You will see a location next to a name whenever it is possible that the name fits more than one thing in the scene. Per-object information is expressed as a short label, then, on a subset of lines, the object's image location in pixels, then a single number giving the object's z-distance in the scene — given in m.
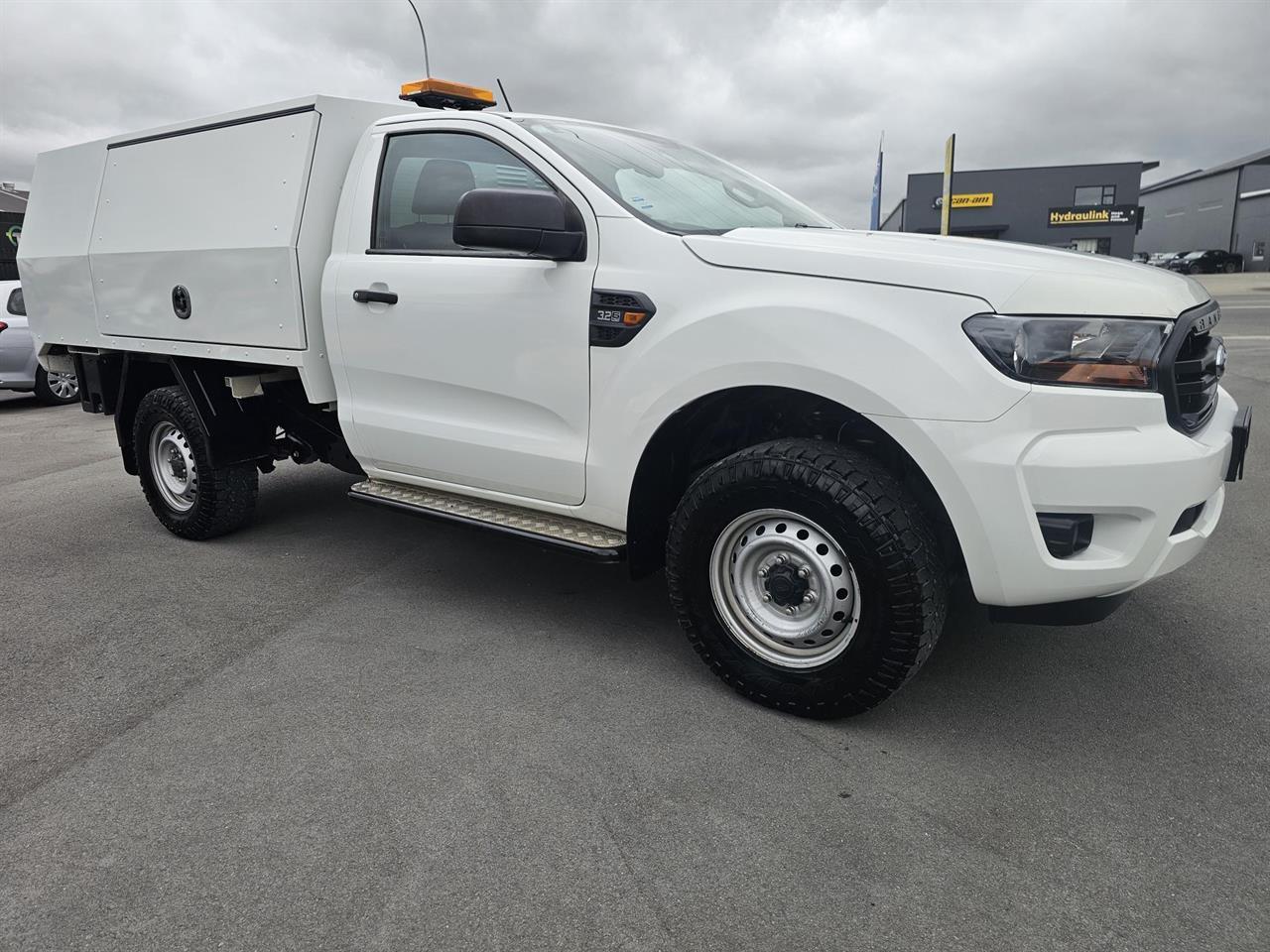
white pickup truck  2.48
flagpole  17.34
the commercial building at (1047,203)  54.81
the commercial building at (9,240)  19.44
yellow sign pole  14.87
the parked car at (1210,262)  60.31
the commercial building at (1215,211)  66.88
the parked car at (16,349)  10.44
